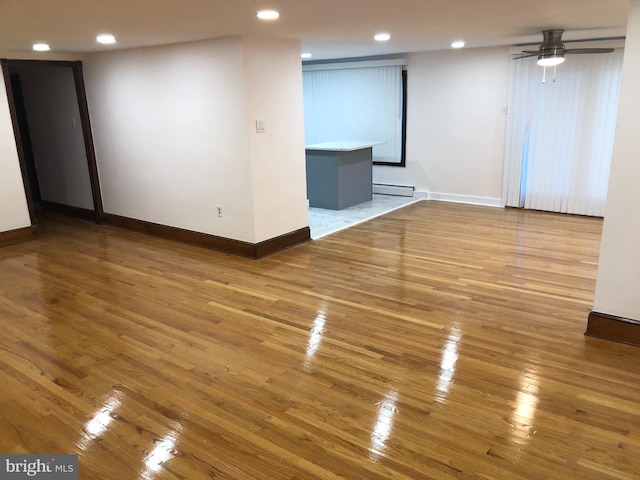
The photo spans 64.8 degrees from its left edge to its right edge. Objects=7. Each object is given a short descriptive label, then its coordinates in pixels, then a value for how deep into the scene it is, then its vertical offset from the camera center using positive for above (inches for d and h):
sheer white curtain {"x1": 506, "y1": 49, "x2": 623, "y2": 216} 234.5 -12.7
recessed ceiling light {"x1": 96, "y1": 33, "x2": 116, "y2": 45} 167.5 +27.5
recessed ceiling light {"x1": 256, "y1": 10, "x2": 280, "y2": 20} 130.9 +26.0
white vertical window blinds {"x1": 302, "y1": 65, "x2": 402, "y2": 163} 306.8 +3.9
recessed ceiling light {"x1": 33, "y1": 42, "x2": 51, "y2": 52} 189.5 +28.8
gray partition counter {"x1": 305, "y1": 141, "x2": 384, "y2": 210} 273.4 -32.7
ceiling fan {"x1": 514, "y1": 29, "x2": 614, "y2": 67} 183.2 +20.6
